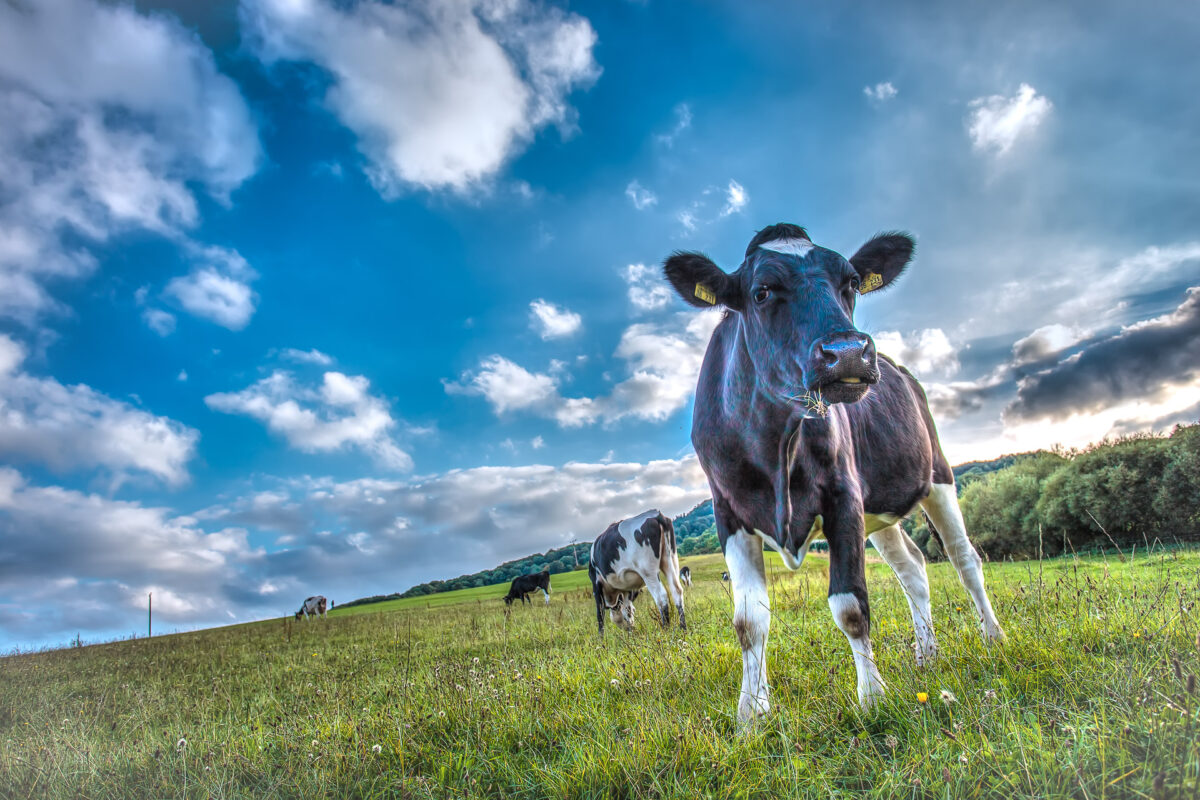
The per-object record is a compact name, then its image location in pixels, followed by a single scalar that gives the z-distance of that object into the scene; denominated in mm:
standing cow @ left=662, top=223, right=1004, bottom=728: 3834
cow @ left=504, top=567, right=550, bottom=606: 33688
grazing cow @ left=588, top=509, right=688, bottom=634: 13797
